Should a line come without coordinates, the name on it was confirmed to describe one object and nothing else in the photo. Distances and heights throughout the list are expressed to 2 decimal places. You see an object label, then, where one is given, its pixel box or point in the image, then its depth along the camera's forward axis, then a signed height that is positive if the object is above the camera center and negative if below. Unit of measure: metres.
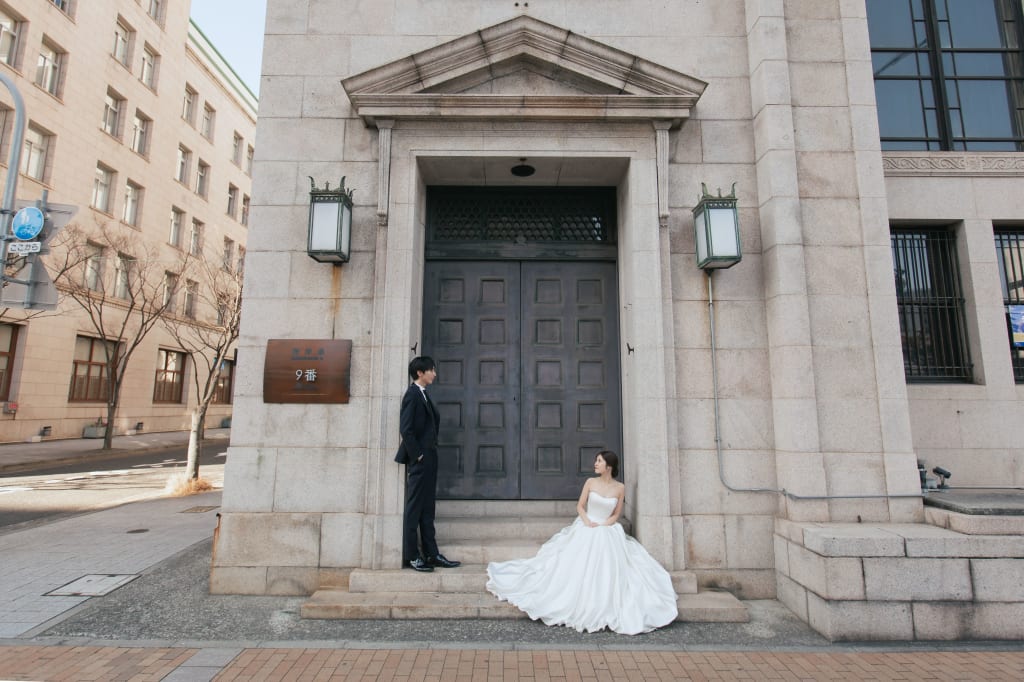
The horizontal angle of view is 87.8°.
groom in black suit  5.89 -0.68
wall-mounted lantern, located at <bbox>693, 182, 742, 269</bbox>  6.12 +2.07
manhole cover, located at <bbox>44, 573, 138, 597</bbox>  5.98 -2.07
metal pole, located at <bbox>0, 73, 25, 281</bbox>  6.11 +2.75
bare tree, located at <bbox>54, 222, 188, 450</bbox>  20.19 +5.45
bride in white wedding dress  5.20 -1.72
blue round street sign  5.98 +2.06
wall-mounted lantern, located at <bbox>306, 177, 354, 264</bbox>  6.15 +2.13
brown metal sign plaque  6.23 +0.43
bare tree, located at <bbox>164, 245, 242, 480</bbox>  13.24 +3.21
